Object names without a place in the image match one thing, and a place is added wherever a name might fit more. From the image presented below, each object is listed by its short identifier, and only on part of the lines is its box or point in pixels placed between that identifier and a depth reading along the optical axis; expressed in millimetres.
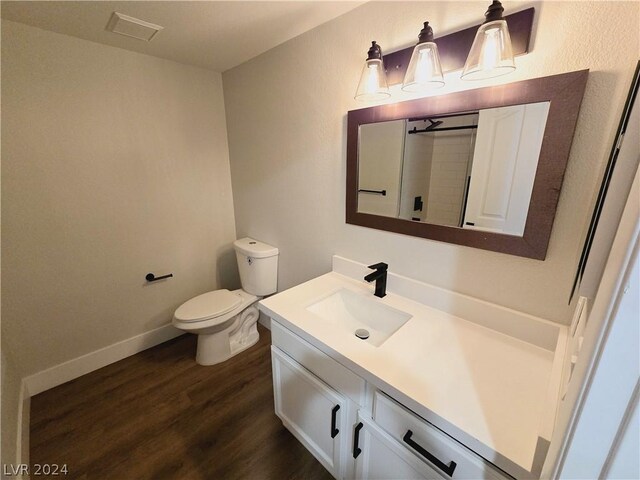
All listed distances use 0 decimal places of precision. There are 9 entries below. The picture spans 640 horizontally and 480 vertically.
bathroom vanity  686
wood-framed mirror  864
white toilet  1862
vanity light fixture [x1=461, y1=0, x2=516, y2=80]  818
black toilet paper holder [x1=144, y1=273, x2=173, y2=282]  2047
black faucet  1273
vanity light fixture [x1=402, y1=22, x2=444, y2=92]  950
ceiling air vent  1354
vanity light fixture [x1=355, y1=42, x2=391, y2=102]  1113
